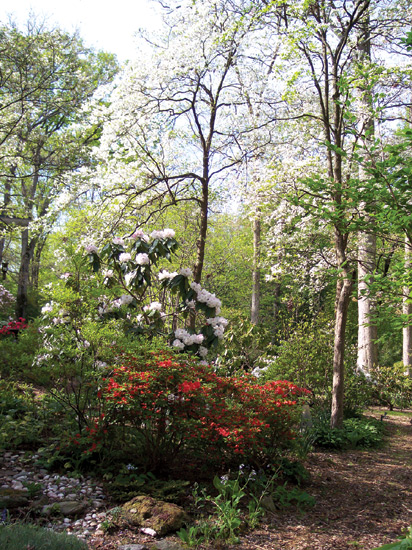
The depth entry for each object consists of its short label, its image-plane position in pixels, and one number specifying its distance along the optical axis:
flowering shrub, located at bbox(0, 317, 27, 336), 5.82
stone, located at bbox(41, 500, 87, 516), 2.91
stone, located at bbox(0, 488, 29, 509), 2.88
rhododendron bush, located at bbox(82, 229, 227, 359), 5.18
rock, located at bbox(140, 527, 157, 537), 2.77
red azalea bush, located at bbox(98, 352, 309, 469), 3.44
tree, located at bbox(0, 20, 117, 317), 9.35
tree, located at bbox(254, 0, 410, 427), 5.39
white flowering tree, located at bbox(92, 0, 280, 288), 6.11
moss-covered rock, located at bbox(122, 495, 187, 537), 2.84
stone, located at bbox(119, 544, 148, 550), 2.50
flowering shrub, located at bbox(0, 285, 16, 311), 12.28
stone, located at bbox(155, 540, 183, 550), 2.57
